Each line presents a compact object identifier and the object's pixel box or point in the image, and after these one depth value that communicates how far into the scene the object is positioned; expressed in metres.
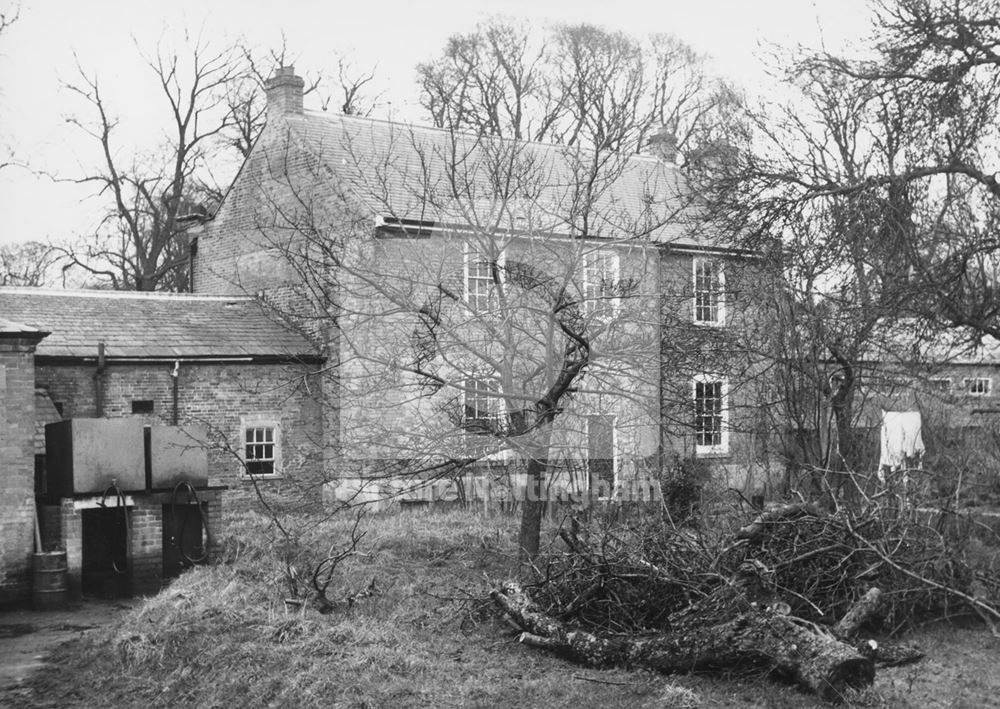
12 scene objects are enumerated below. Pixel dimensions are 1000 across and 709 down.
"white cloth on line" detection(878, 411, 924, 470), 20.56
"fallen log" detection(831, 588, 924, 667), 8.65
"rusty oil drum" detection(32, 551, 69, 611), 14.35
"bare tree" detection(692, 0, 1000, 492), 13.20
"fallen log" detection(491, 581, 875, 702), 7.88
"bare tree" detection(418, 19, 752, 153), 26.84
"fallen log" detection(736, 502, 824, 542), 9.87
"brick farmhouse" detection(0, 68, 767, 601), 12.89
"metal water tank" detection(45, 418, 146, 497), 15.23
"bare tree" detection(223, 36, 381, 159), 35.70
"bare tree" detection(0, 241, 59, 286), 36.84
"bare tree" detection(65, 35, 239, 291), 34.97
